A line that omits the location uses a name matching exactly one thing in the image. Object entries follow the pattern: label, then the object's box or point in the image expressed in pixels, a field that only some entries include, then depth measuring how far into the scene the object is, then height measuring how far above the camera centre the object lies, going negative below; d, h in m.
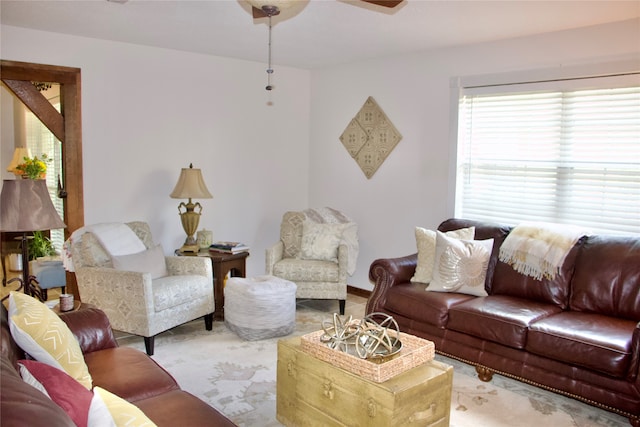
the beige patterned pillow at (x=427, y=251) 4.05 -0.55
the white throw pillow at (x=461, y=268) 3.82 -0.64
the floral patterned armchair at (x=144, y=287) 3.73 -0.82
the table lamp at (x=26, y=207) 2.83 -0.19
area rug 2.95 -1.31
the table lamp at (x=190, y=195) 4.63 -0.17
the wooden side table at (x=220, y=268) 4.53 -0.79
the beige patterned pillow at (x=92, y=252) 3.96 -0.59
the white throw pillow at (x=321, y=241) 4.89 -0.59
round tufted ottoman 4.04 -1.01
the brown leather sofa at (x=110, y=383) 1.21 -0.88
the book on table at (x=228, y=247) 4.66 -0.63
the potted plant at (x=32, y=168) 5.80 +0.06
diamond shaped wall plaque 5.23 +0.42
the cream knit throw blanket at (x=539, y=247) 3.60 -0.47
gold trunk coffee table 2.27 -0.99
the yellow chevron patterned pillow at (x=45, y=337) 2.02 -0.64
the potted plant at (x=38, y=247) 5.46 -0.76
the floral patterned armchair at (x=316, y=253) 4.72 -0.70
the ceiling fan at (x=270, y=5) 2.24 +0.74
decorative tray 2.35 -0.84
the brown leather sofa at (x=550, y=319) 2.85 -0.86
